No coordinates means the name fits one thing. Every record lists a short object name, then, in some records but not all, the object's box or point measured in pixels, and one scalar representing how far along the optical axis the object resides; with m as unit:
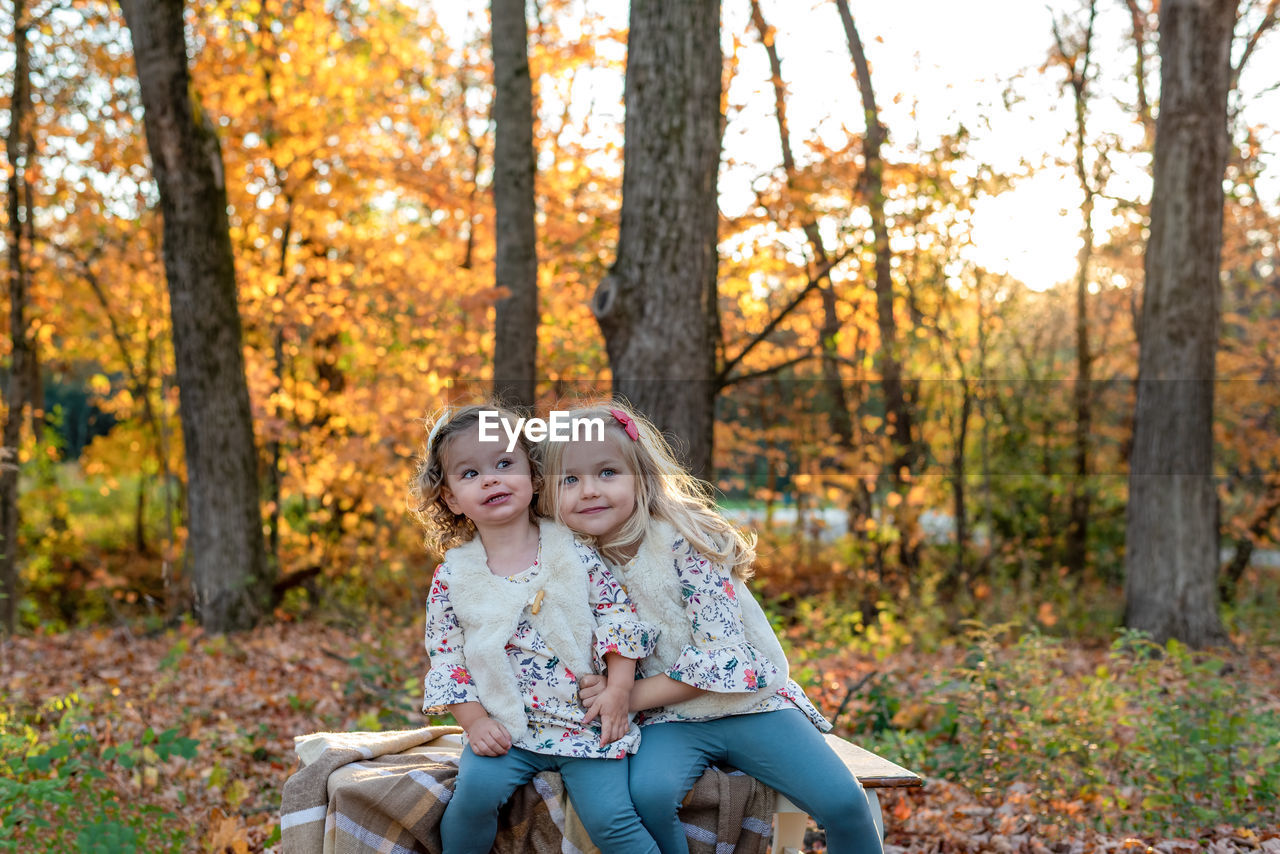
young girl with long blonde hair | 2.53
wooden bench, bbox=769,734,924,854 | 2.59
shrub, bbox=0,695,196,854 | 3.04
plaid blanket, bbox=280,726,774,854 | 2.60
